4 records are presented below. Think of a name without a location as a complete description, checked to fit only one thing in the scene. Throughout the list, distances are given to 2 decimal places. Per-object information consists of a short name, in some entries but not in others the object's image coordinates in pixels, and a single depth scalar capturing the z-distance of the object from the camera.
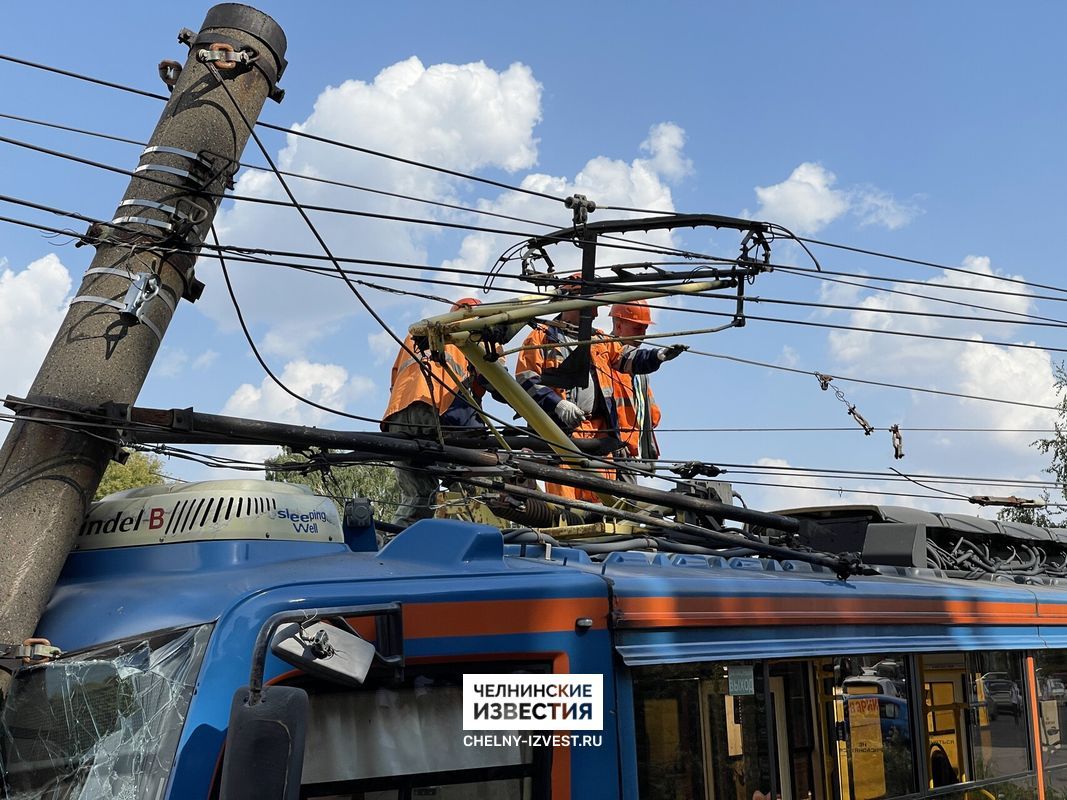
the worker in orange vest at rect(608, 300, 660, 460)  9.91
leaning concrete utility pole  5.34
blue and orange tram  3.99
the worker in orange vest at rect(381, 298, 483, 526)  8.08
